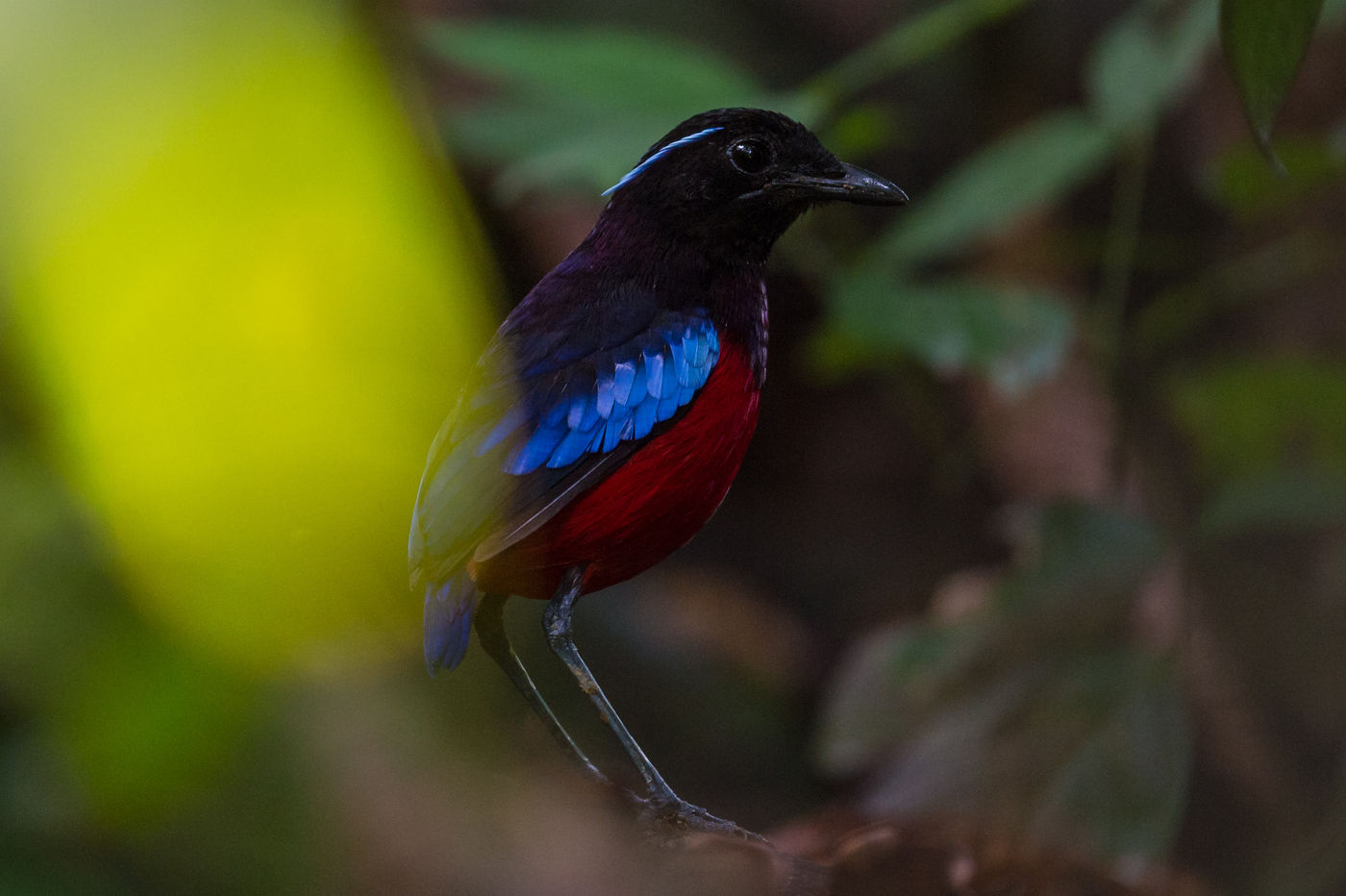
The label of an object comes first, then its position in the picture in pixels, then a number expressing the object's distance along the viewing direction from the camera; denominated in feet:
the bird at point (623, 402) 10.35
